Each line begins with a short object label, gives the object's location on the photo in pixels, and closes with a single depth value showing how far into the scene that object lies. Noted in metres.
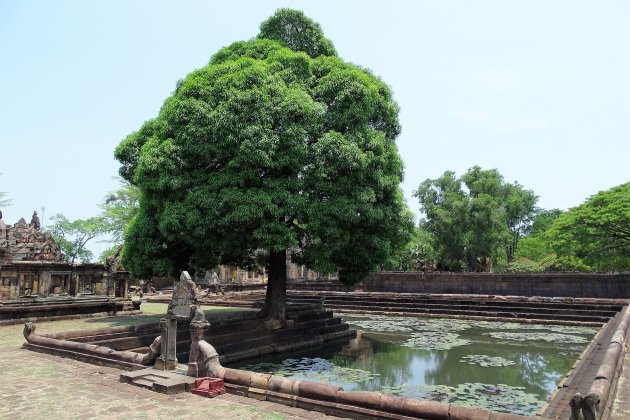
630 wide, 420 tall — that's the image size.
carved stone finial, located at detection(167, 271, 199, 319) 8.26
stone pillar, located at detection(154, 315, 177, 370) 8.37
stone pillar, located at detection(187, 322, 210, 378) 7.76
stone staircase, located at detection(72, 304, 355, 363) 11.36
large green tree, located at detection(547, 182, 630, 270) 26.52
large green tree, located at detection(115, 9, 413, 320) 11.85
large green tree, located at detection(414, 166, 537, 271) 37.97
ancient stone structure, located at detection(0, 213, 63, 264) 23.94
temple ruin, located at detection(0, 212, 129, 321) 16.77
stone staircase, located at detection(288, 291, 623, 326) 20.27
